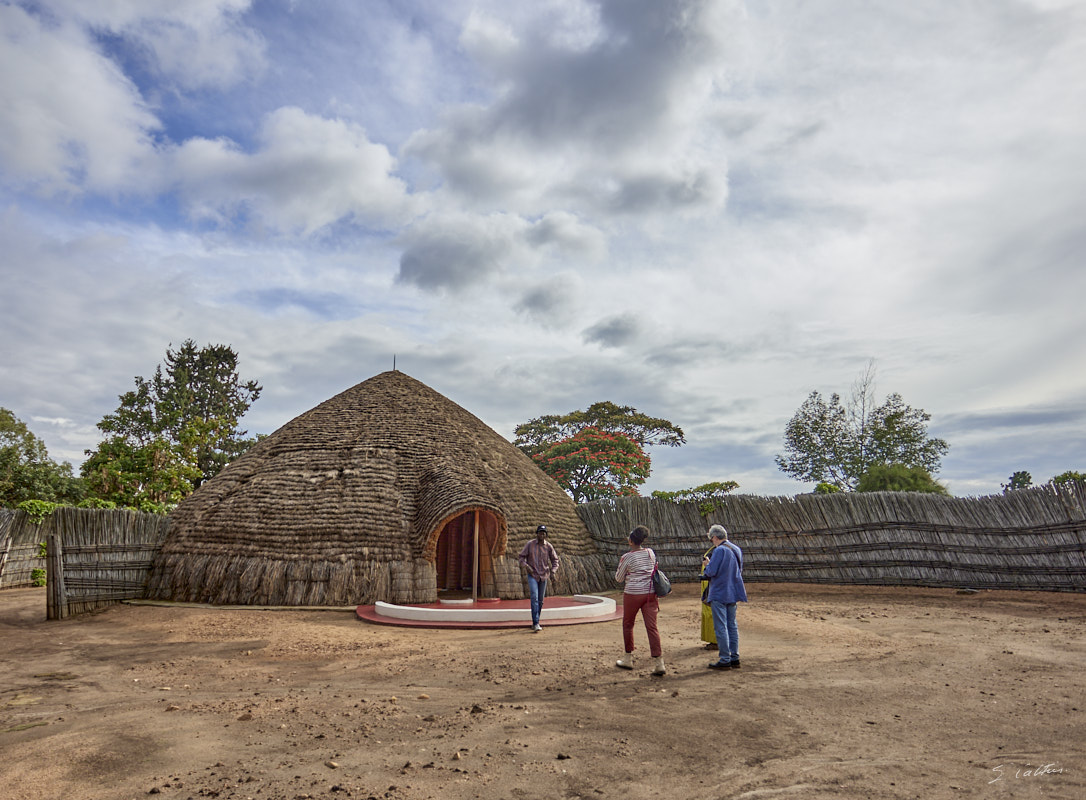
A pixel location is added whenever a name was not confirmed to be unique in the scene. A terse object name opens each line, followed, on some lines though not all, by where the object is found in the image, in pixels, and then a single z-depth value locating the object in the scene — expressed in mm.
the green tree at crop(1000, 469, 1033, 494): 31016
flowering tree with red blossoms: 27219
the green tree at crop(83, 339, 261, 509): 23375
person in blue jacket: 6828
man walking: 9547
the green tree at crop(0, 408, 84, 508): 21406
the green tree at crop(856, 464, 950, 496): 19422
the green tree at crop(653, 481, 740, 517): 16547
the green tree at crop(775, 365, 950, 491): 27203
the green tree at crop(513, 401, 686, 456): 30484
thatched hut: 12641
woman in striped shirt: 6664
